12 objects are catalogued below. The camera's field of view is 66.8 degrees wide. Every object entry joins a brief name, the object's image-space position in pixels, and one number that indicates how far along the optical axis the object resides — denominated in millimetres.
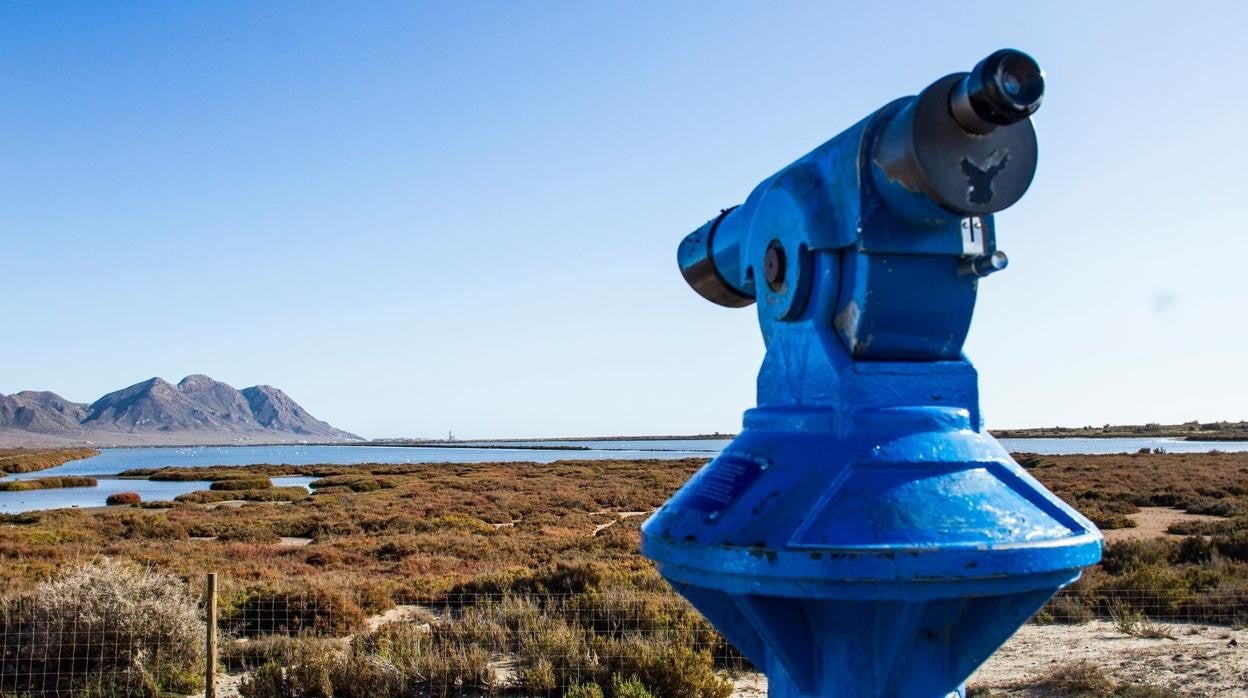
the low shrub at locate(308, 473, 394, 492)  41406
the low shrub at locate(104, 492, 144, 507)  34219
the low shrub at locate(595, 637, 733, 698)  7121
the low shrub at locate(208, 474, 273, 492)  43031
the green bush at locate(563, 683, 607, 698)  6898
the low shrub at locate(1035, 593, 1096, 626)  9758
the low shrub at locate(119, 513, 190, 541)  20953
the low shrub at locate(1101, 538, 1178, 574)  12578
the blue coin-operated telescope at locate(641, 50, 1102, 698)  1397
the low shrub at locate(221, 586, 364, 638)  9491
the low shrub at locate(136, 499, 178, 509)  30678
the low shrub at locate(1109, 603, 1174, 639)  8883
